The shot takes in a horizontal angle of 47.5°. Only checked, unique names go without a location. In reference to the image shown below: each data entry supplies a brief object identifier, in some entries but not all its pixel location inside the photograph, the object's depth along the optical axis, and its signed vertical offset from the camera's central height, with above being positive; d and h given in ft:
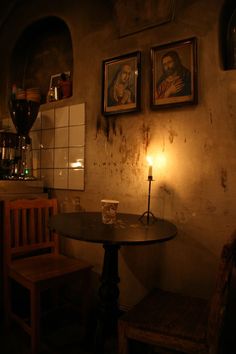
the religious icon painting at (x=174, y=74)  5.49 +2.10
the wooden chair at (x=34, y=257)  5.09 -2.01
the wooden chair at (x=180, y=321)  3.06 -2.10
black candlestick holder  5.58 -0.91
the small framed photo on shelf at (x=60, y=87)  7.71 +2.53
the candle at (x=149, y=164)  5.53 +0.19
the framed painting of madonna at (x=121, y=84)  6.23 +2.14
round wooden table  3.99 -0.98
